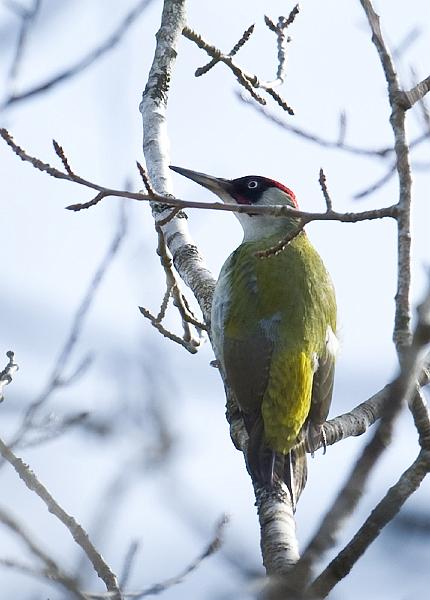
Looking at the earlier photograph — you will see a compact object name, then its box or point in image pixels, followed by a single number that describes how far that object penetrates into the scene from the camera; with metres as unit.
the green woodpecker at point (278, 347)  11.72
